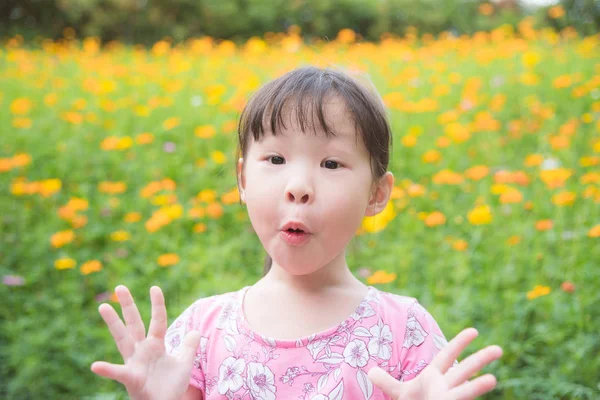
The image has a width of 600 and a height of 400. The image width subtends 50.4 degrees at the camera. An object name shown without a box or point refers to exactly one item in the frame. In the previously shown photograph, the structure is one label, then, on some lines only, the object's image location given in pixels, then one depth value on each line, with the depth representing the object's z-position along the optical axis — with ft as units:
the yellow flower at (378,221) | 8.28
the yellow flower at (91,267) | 8.47
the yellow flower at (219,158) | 10.92
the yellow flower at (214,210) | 9.52
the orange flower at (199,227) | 9.15
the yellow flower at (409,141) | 10.67
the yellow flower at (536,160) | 9.52
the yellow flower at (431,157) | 10.14
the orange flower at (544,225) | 7.92
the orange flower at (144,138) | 11.38
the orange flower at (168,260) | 8.41
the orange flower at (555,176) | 8.24
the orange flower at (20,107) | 13.65
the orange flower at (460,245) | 8.05
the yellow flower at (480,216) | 7.83
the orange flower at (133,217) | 9.65
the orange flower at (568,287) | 7.00
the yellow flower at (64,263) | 8.48
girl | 3.70
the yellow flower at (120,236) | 9.24
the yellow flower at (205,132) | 11.51
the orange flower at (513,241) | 8.14
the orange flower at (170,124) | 12.35
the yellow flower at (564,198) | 7.95
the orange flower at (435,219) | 8.45
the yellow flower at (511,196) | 8.14
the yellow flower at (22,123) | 13.08
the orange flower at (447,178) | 9.38
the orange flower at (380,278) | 7.12
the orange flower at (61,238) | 8.88
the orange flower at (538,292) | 6.42
